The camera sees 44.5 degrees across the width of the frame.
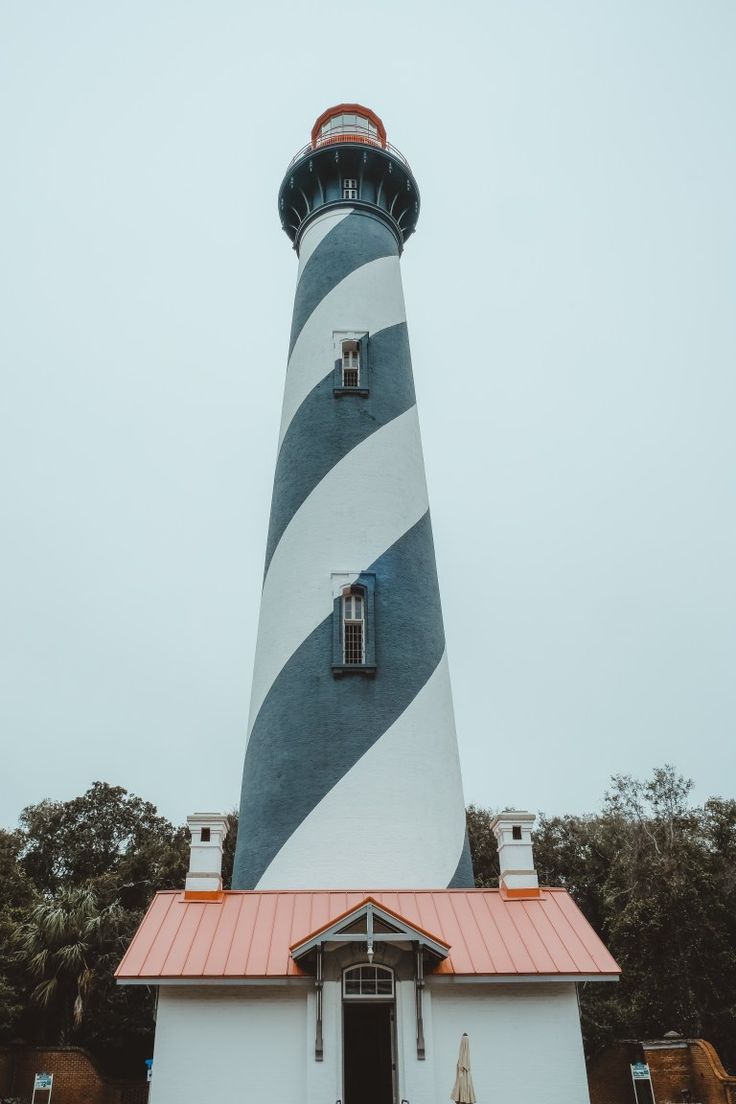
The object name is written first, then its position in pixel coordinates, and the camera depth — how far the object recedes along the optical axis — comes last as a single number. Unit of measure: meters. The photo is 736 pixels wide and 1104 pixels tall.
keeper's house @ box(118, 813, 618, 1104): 9.91
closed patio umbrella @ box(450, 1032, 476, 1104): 9.38
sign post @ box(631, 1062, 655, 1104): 19.06
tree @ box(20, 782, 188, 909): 35.84
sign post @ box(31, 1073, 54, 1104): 18.58
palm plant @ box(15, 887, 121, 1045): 21.92
